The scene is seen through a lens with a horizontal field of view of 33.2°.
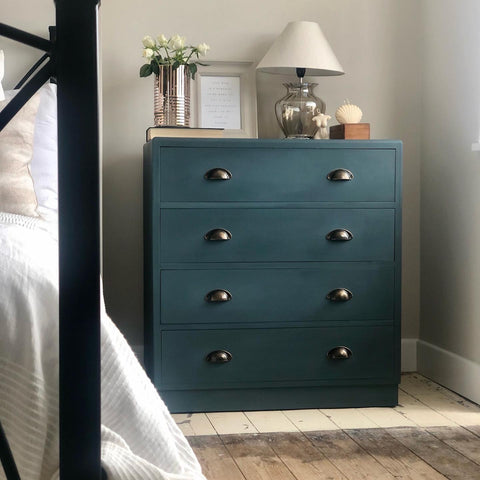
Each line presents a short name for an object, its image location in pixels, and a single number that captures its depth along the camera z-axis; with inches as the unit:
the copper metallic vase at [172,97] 110.8
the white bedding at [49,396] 40.0
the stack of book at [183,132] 106.3
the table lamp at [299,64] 113.7
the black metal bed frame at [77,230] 33.3
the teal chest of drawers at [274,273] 100.9
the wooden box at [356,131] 108.3
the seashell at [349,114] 109.7
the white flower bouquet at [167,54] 110.2
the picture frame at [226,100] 118.7
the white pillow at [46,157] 85.9
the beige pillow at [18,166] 76.8
